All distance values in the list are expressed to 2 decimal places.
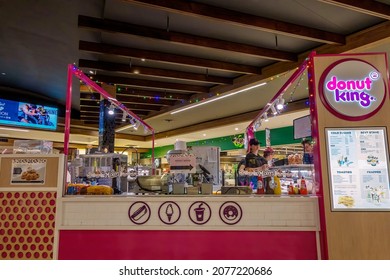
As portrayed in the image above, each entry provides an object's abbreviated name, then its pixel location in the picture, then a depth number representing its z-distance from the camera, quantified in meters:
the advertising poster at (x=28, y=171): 2.90
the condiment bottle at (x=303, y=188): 2.91
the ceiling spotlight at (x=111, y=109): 6.05
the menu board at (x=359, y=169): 2.54
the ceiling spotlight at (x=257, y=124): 6.42
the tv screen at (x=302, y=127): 4.23
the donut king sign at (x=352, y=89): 2.65
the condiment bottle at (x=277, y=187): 2.98
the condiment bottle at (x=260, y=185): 3.06
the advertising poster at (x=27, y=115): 8.55
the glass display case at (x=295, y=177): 2.99
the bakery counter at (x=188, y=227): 2.68
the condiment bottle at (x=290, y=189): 3.01
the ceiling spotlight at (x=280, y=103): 4.95
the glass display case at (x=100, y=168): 3.94
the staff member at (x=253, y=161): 3.74
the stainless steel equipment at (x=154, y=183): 3.41
